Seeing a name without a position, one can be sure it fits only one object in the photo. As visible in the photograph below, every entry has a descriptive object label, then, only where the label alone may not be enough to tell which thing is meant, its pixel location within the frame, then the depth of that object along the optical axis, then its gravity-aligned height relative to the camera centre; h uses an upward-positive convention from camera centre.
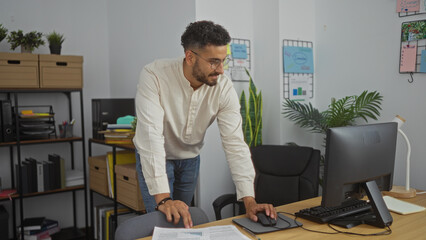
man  1.65 -0.09
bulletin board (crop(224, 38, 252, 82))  2.90 +0.30
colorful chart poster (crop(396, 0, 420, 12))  2.38 +0.56
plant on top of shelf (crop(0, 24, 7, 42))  3.11 +0.54
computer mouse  1.54 -0.49
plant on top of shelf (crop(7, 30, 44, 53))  3.19 +0.49
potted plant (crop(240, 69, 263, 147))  2.85 -0.12
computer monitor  1.46 -0.26
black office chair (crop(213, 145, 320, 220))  2.37 -0.49
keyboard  1.62 -0.49
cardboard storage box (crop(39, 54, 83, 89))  3.22 +0.24
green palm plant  2.63 -0.10
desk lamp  2.00 -0.50
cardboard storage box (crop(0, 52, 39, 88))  3.08 +0.24
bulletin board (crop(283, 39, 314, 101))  2.95 +0.21
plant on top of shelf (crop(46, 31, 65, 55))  3.33 +0.48
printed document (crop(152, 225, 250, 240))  1.40 -0.50
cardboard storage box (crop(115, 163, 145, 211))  2.75 -0.64
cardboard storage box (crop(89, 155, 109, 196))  3.23 -0.64
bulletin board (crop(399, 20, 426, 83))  2.37 +0.30
